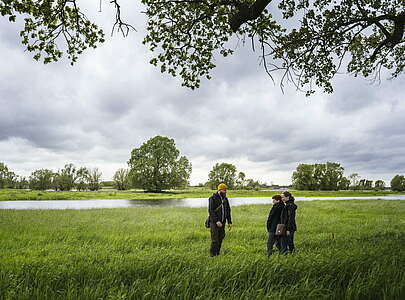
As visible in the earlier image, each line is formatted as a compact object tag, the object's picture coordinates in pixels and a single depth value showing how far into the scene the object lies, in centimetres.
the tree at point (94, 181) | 11094
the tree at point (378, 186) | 15059
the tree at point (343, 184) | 12591
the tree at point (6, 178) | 10556
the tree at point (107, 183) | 16292
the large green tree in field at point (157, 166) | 7279
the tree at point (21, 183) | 11700
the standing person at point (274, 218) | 852
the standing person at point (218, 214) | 842
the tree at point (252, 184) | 14770
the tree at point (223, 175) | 13050
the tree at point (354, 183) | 13838
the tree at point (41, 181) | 10670
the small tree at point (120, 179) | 11269
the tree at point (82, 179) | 10754
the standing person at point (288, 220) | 843
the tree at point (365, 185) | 14325
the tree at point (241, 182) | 13786
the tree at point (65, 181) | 10256
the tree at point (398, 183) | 15088
